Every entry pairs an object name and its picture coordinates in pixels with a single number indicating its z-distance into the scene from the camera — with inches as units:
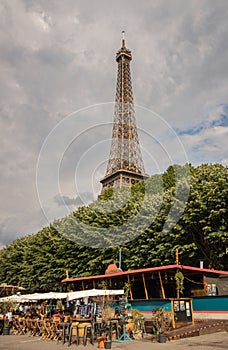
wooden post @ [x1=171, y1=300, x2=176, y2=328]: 713.0
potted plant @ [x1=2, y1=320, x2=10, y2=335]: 841.6
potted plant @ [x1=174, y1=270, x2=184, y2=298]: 778.7
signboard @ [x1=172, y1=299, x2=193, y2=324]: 732.0
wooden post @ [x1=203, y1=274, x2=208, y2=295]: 878.6
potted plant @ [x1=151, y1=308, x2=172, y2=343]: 677.9
